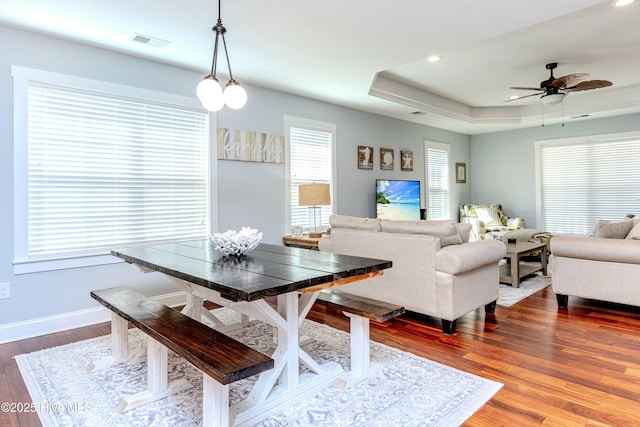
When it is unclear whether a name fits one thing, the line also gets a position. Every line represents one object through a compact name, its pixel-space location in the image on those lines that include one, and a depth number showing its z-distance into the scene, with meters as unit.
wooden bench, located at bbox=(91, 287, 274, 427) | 1.47
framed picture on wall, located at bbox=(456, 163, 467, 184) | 7.72
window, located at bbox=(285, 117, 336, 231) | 4.77
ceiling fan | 4.02
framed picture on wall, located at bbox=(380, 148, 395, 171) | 6.04
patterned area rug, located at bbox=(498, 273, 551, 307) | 3.78
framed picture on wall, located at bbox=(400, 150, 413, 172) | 6.45
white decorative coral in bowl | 2.26
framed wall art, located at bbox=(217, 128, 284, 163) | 4.05
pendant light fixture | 2.28
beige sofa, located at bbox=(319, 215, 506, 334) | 2.78
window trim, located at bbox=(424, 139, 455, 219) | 6.94
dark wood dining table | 1.65
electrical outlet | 2.86
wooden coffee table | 4.24
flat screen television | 5.84
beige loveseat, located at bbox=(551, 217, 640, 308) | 3.11
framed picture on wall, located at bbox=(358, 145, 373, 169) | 5.65
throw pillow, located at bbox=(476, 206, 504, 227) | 6.92
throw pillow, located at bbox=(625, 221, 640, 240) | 3.20
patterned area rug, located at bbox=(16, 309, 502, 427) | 1.79
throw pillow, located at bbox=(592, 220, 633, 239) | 3.45
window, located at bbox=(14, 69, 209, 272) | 2.97
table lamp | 4.24
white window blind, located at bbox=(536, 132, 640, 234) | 6.27
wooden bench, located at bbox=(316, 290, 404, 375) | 2.19
